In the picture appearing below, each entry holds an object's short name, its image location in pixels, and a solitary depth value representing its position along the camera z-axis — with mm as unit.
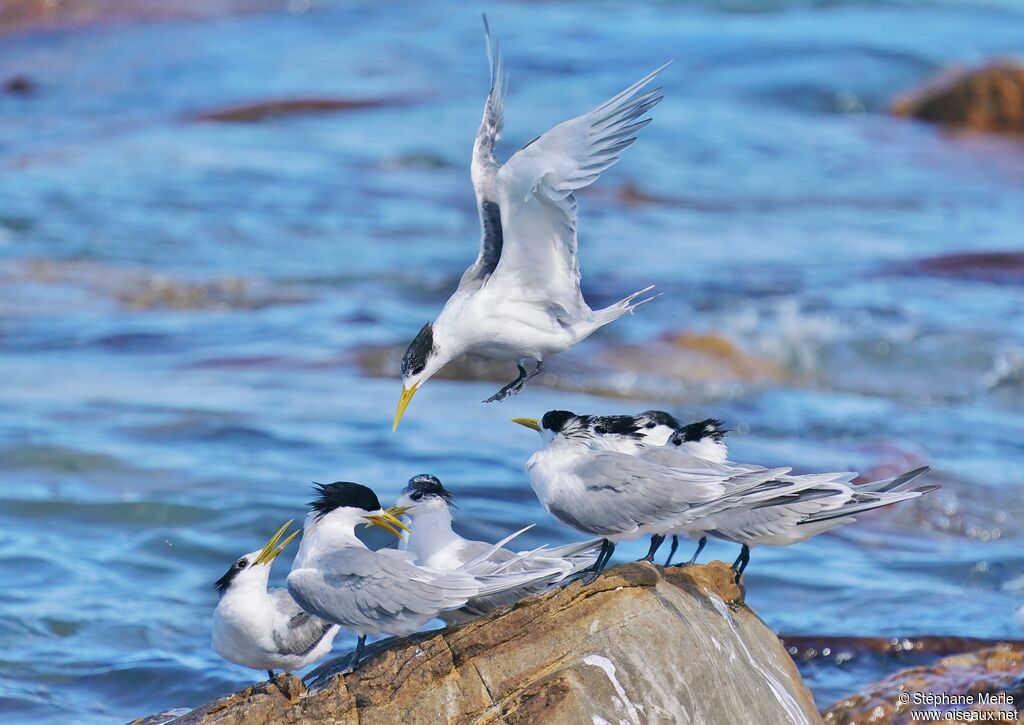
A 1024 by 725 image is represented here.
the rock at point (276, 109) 53281
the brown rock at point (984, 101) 55062
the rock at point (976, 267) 37875
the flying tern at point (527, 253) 13117
